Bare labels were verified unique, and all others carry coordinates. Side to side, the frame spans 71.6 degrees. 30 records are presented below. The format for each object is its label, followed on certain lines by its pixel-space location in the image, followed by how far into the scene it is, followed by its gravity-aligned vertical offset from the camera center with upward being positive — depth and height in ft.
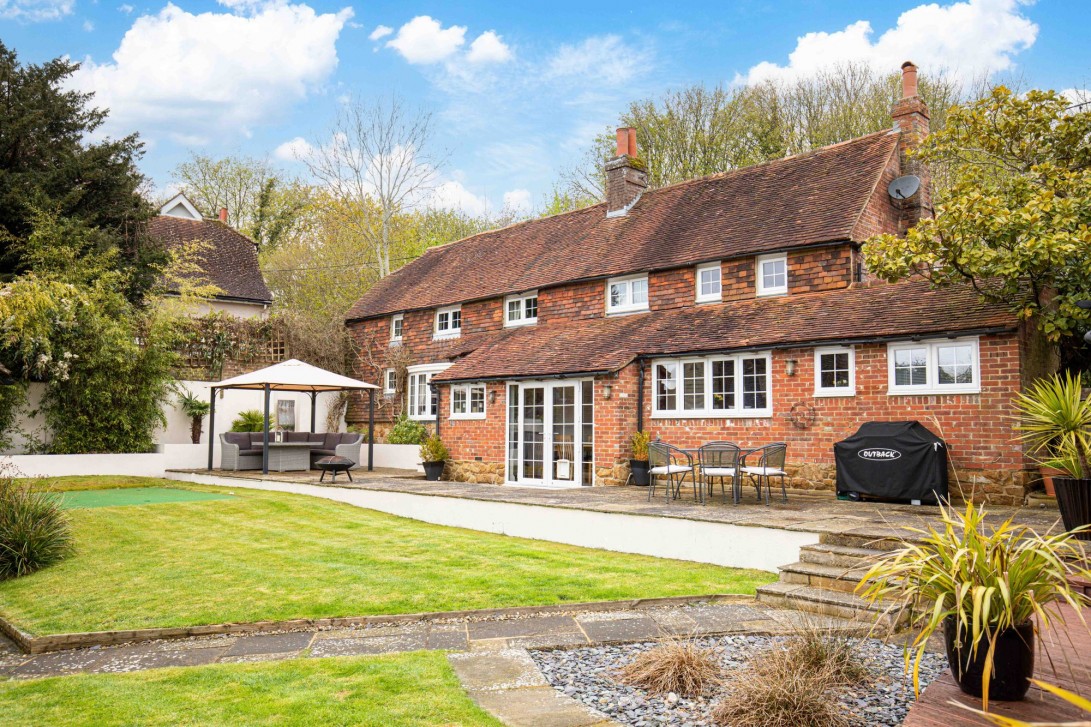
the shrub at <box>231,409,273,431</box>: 73.65 -0.49
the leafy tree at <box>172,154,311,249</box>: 125.39 +37.31
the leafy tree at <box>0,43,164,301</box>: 60.90 +20.65
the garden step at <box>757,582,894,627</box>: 20.27 -5.20
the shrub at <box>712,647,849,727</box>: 12.83 -4.91
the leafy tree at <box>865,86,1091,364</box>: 31.99 +8.69
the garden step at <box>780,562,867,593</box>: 22.77 -4.91
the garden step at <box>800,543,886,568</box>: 24.06 -4.45
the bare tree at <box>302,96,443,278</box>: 101.91 +35.57
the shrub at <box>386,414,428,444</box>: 70.33 -1.47
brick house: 38.58 +5.16
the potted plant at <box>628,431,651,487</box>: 48.80 -2.69
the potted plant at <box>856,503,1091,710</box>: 10.69 -2.58
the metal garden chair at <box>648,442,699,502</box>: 38.75 -2.53
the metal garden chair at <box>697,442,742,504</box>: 36.60 -2.14
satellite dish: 52.90 +16.13
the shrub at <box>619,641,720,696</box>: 14.94 -5.15
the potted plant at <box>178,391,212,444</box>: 71.00 +0.74
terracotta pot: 35.03 -2.68
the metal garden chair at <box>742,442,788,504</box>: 36.47 -2.10
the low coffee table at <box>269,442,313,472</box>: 64.64 -3.43
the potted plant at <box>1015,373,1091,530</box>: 22.84 -0.66
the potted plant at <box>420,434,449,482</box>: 58.90 -3.12
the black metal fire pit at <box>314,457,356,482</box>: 52.13 -3.23
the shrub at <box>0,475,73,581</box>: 28.17 -4.48
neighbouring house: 91.45 +20.49
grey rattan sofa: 64.34 -2.61
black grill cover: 35.88 -2.16
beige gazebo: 59.62 +2.88
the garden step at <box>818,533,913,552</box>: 24.50 -4.13
